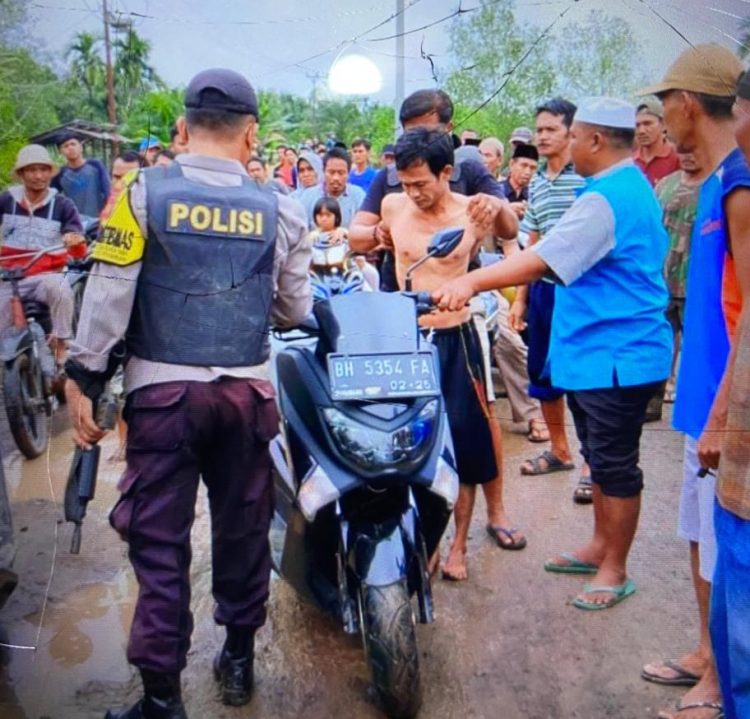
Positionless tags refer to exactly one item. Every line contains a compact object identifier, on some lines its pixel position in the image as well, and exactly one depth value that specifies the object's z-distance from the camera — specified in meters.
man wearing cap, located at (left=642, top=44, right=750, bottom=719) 1.86
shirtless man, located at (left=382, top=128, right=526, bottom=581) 3.08
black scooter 2.33
